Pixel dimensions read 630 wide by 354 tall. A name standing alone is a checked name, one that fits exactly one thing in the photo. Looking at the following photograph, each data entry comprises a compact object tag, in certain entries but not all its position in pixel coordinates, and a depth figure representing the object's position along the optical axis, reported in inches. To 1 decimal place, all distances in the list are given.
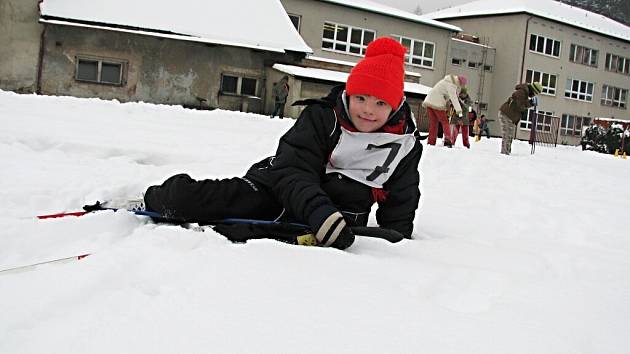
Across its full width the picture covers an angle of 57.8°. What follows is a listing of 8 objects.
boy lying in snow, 115.3
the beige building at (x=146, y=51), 681.0
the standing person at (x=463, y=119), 454.9
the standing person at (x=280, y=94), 716.7
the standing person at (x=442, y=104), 430.3
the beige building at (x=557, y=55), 1364.4
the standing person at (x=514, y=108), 425.1
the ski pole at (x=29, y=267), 70.9
